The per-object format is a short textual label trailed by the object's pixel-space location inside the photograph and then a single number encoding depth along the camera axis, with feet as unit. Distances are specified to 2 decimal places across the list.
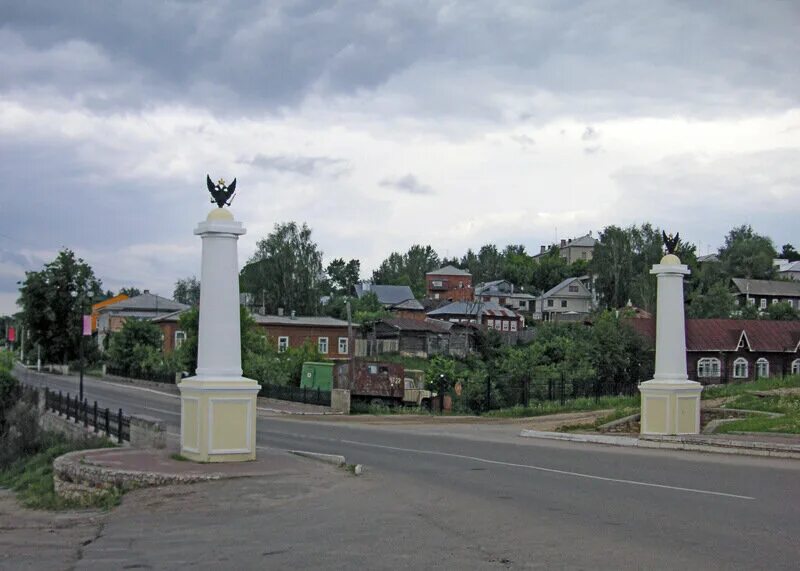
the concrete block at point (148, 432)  62.03
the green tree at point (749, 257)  406.41
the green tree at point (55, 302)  225.56
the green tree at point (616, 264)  362.74
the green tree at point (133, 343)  227.81
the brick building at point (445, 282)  464.65
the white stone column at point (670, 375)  70.18
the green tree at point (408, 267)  520.42
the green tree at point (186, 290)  536.83
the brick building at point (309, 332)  254.06
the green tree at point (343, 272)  501.97
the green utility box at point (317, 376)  170.71
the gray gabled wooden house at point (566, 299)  399.24
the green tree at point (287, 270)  318.65
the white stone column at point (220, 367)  52.49
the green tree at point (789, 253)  530.31
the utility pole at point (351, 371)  152.25
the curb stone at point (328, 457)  55.77
